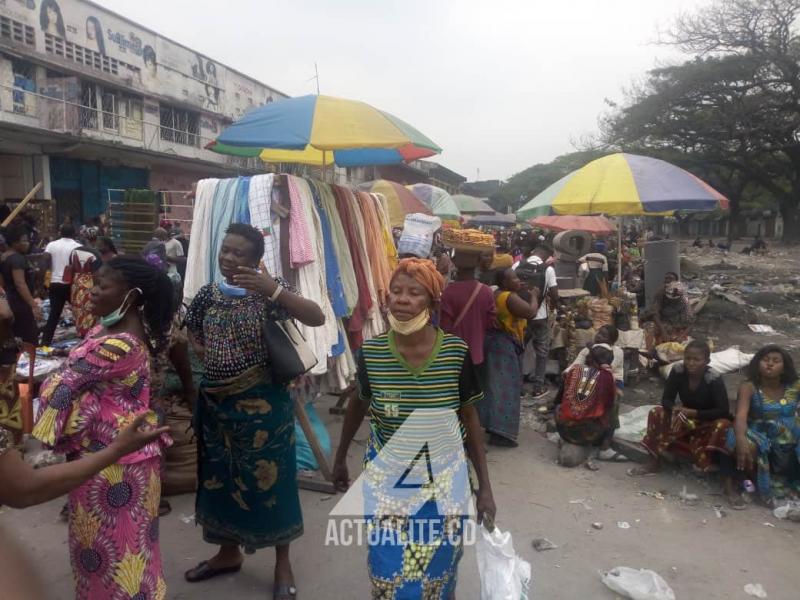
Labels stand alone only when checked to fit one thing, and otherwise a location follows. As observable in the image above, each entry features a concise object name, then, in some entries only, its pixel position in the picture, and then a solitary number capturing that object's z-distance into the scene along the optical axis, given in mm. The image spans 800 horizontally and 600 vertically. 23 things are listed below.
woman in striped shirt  2062
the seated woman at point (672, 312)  7754
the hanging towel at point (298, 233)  3686
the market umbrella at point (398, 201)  9516
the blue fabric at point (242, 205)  3670
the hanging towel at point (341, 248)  4113
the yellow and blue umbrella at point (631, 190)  6008
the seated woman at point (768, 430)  4008
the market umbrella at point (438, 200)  12538
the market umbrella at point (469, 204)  18969
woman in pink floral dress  2123
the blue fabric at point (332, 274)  4000
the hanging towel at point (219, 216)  3689
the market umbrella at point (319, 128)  3521
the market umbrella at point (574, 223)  12932
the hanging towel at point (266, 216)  3609
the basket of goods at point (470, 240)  4145
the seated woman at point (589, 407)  4832
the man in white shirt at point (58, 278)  7367
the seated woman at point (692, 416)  4305
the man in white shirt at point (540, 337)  6672
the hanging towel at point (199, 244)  3699
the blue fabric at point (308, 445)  4238
